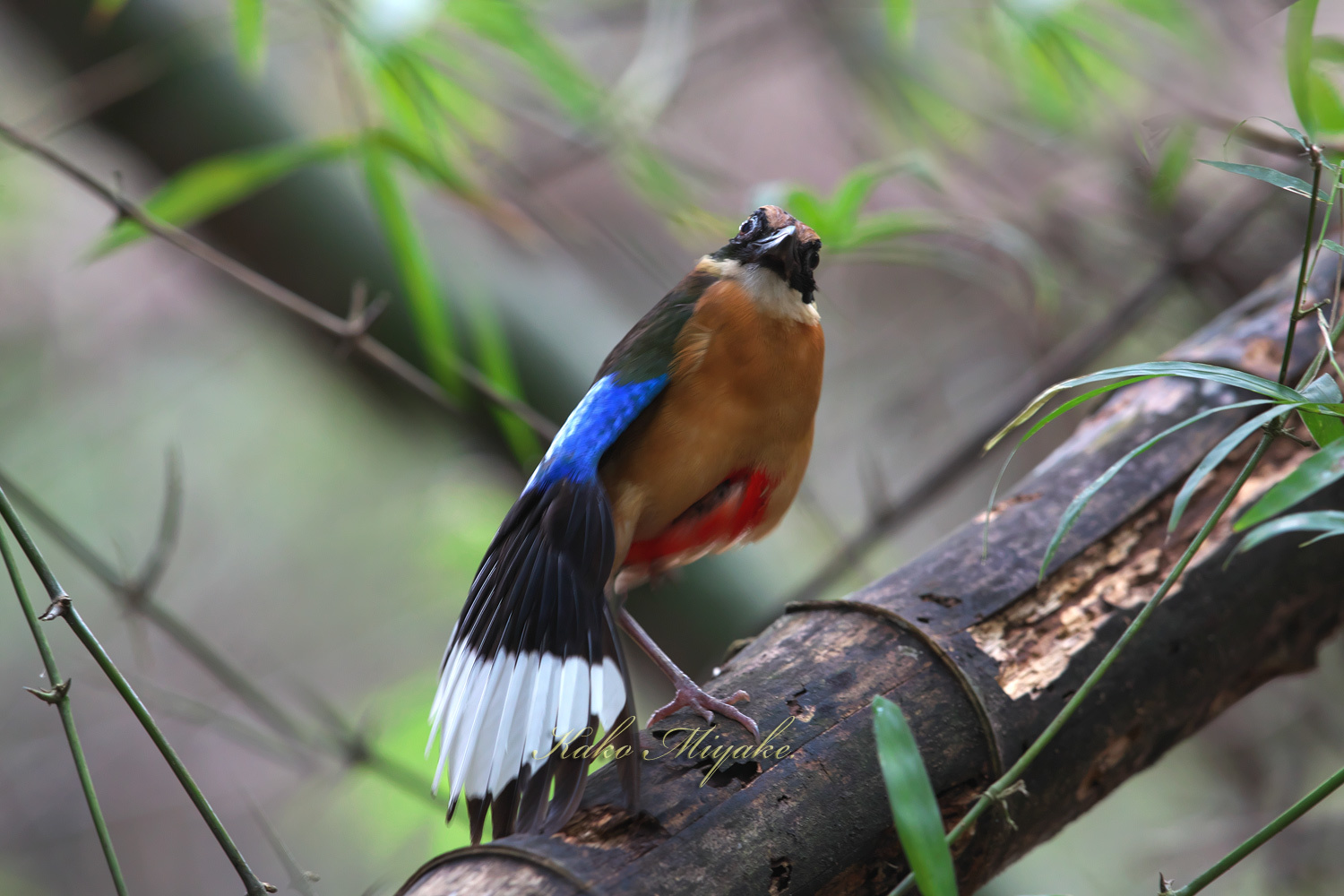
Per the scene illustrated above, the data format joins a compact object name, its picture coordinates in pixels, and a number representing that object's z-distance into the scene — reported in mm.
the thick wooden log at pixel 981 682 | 4686
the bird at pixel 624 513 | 4698
